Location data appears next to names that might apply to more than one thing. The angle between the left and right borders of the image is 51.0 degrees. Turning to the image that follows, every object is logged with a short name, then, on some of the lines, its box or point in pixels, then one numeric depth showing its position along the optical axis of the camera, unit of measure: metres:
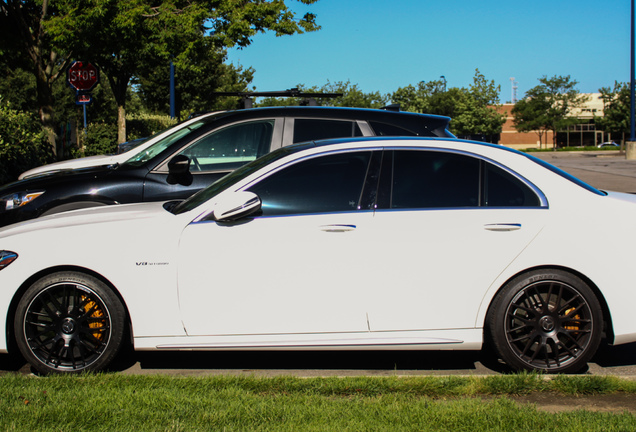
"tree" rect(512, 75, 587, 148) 73.06
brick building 101.68
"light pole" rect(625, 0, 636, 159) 33.16
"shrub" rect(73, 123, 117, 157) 21.23
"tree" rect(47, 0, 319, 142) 16.56
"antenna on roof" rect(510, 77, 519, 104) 139.95
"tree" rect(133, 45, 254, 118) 42.19
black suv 6.51
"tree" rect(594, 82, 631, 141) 68.50
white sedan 4.40
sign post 17.08
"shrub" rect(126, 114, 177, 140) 28.80
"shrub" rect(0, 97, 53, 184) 10.92
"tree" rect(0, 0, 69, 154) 17.81
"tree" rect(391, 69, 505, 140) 64.00
